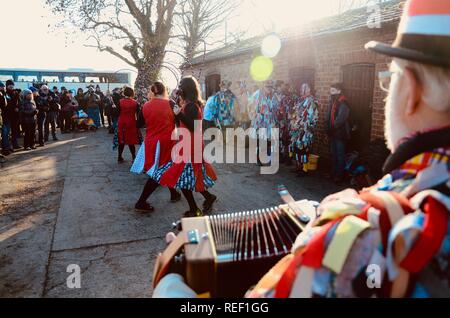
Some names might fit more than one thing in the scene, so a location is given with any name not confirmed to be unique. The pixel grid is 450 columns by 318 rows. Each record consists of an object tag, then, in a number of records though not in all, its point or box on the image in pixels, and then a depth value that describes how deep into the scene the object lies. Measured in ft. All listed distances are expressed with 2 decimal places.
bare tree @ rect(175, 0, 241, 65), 78.23
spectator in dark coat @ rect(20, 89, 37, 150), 32.45
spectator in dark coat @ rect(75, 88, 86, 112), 55.52
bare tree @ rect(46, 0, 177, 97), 64.80
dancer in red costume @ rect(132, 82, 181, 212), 16.35
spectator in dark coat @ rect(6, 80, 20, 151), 31.91
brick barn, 21.66
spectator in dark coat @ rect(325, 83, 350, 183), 21.72
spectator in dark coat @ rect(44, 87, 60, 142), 39.45
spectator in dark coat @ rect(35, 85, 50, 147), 35.72
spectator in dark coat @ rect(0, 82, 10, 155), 29.39
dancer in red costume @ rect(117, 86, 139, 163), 26.18
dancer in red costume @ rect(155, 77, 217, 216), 14.75
